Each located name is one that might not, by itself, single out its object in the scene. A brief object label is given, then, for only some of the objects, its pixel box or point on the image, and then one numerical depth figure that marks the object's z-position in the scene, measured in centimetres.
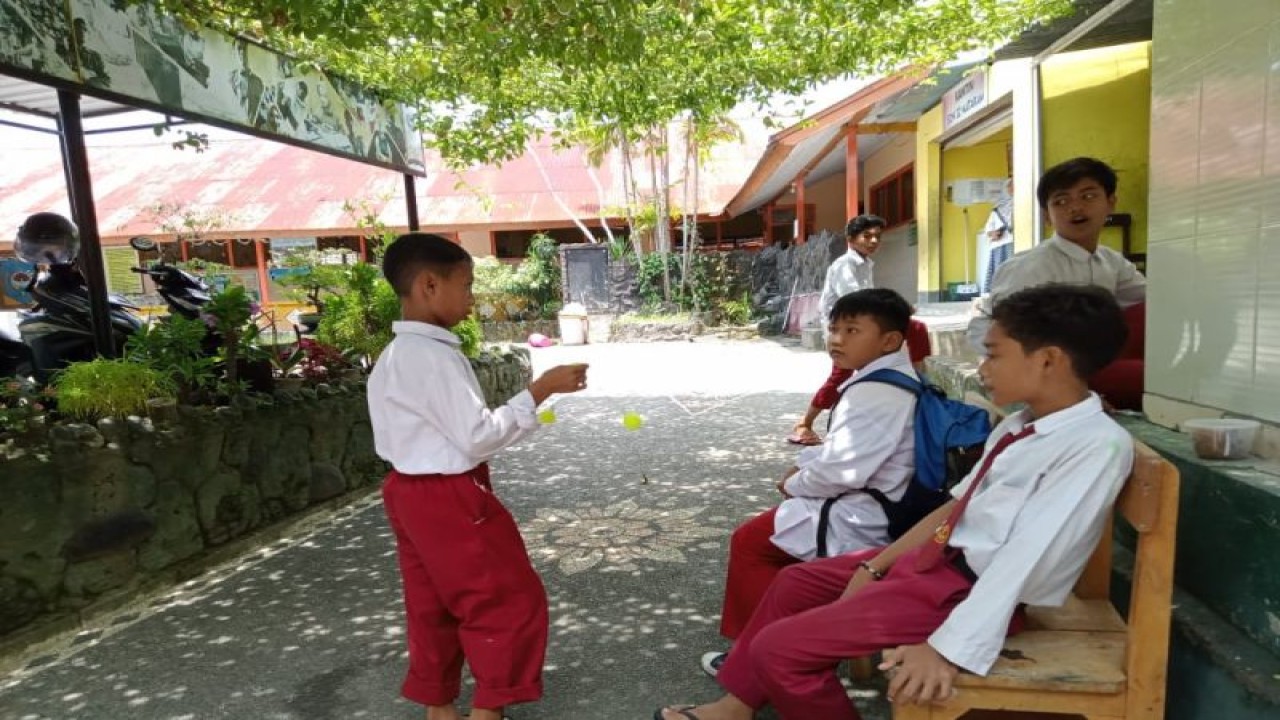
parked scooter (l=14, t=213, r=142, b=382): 424
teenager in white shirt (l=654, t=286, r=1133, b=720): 149
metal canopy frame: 371
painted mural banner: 347
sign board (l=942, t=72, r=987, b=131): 837
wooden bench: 142
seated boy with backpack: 213
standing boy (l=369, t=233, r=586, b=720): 198
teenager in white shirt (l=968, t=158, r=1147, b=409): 287
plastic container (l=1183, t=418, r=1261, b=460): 179
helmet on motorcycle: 441
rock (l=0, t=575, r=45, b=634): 281
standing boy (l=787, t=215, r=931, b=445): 544
